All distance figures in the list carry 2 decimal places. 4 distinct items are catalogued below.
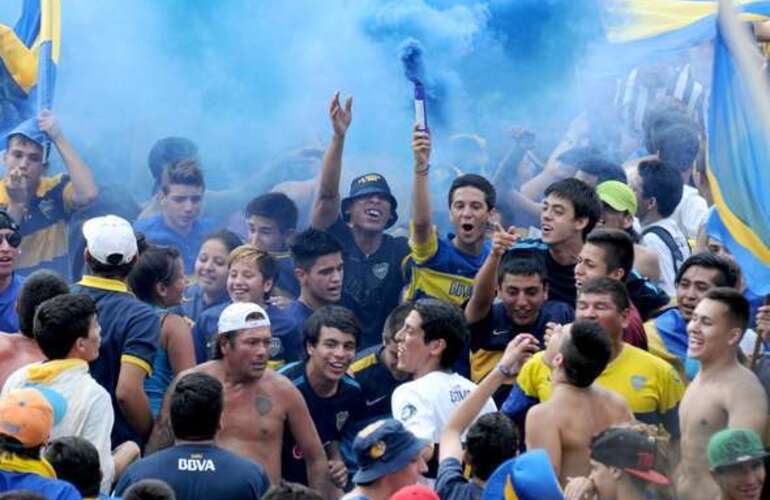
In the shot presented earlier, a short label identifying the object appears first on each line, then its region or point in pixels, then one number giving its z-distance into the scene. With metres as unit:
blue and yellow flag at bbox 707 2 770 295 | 17.14
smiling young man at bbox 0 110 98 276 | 21.37
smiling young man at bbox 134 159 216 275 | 21.20
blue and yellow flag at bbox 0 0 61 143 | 22.14
